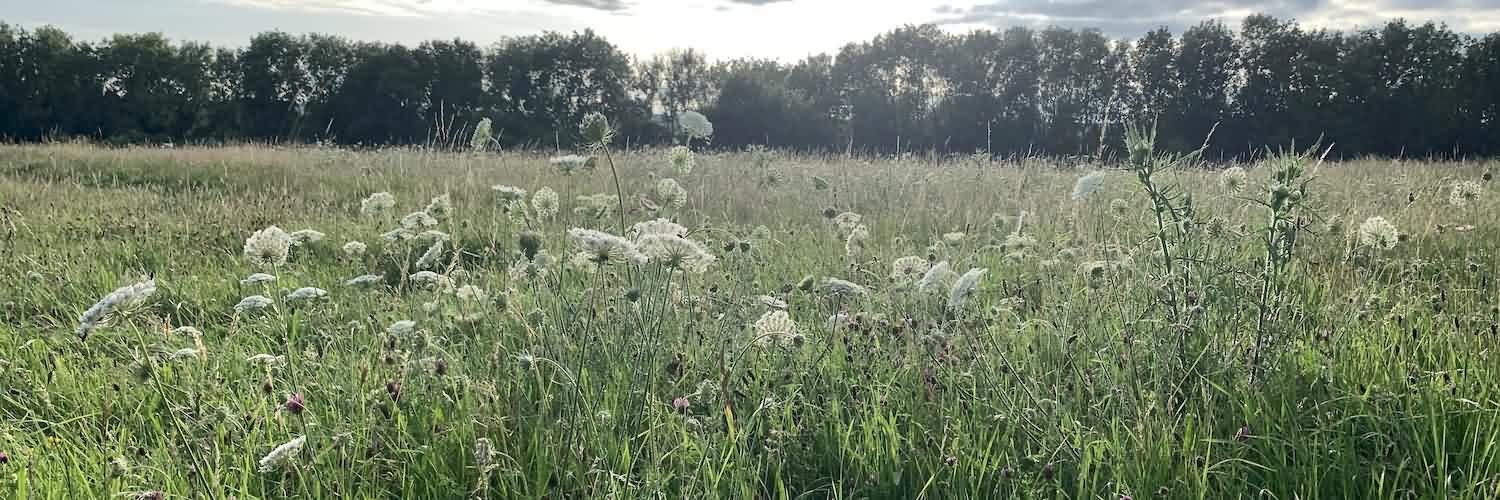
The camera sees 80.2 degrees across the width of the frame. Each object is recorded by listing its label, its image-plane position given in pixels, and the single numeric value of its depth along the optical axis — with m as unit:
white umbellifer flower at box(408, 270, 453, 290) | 2.73
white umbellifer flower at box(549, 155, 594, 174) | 3.00
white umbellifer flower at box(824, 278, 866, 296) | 2.50
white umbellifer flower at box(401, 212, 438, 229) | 3.18
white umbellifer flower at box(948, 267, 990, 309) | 1.98
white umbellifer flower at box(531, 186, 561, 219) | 3.20
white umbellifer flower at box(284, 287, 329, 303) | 2.48
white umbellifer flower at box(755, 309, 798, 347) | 2.27
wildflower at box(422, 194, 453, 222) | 3.34
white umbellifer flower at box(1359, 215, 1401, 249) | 2.72
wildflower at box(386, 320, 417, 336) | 2.29
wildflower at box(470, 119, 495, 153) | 3.35
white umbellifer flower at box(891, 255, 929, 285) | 2.68
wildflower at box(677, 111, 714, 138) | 3.27
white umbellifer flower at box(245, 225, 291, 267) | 2.30
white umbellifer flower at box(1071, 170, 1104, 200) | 2.62
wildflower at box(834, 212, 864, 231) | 4.02
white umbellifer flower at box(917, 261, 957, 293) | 2.06
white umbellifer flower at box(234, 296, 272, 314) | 2.29
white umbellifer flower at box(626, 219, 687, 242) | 2.04
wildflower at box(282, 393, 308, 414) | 1.87
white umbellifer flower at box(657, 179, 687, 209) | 3.07
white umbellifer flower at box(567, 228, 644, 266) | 1.69
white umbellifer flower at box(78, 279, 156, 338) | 1.60
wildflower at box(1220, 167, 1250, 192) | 3.03
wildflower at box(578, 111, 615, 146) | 2.32
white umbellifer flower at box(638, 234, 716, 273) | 1.81
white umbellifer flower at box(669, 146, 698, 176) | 3.53
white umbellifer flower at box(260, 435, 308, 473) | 1.68
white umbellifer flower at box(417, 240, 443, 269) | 3.12
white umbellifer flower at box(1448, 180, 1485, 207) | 3.80
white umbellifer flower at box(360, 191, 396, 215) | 3.43
